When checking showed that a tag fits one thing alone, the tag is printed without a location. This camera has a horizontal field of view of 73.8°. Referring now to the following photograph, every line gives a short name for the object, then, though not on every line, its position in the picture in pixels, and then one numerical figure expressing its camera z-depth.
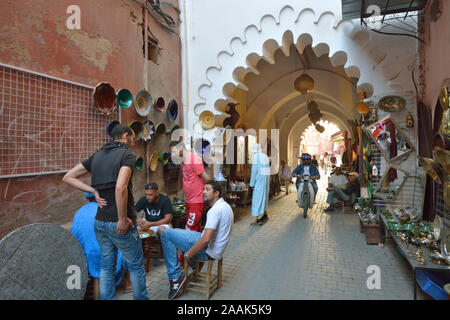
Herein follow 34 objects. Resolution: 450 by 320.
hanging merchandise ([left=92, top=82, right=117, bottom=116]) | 4.00
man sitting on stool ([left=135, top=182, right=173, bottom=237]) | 3.93
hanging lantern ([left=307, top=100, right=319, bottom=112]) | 9.83
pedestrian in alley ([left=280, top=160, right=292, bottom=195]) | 12.13
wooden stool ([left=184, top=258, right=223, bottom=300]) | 3.13
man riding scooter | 7.60
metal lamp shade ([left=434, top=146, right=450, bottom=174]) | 3.04
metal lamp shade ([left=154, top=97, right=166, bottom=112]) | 5.33
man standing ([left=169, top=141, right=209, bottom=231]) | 4.29
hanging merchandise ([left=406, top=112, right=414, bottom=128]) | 4.84
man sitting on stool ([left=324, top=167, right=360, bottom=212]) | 8.01
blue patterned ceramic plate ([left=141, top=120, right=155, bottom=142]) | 4.95
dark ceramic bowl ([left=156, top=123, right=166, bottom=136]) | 5.43
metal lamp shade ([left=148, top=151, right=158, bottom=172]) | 5.19
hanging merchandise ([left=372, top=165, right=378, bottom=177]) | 5.40
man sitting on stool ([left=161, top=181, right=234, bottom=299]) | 3.09
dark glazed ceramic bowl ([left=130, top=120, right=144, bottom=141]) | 4.71
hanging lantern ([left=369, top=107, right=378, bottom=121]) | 5.17
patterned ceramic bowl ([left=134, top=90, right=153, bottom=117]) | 4.82
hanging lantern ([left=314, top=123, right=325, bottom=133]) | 12.31
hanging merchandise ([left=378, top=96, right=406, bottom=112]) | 4.93
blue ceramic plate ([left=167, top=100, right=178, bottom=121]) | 5.73
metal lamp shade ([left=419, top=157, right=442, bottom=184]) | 3.49
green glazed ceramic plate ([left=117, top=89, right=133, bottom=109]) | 4.43
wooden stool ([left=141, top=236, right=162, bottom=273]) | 3.87
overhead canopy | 4.35
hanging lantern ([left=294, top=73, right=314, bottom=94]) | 6.82
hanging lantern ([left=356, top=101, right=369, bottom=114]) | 5.53
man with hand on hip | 2.50
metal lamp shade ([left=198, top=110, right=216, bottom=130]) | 6.31
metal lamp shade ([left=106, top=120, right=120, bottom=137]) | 4.16
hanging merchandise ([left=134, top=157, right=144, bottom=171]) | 4.86
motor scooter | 7.44
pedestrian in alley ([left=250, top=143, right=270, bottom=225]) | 6.69
